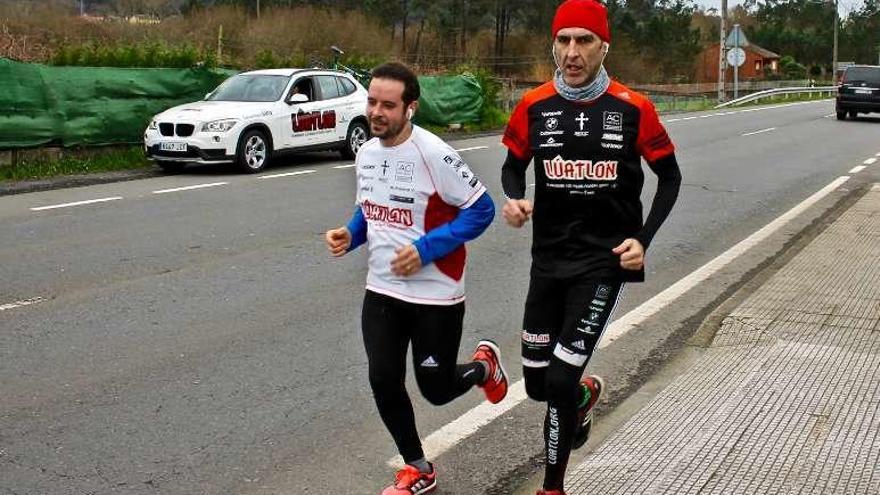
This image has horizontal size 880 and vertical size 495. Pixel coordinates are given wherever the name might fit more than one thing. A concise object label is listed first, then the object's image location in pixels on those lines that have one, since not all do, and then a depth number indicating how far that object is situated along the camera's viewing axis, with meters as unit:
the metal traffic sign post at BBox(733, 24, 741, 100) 45.94
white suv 16.77
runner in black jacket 4.03
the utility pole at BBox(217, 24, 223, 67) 25.92
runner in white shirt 4.10
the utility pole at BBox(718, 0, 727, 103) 48.23
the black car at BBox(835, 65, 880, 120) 34.59
